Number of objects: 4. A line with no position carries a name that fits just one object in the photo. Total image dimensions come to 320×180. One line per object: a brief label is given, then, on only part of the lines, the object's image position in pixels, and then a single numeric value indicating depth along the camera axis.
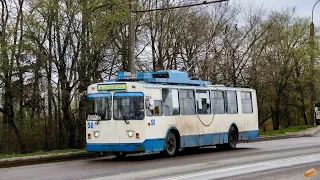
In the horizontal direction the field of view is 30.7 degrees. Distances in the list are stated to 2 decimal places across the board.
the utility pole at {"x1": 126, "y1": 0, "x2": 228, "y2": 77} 23.48
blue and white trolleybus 19.12
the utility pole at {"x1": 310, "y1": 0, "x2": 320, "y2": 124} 48.26
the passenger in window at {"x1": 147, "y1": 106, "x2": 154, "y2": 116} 19.31
